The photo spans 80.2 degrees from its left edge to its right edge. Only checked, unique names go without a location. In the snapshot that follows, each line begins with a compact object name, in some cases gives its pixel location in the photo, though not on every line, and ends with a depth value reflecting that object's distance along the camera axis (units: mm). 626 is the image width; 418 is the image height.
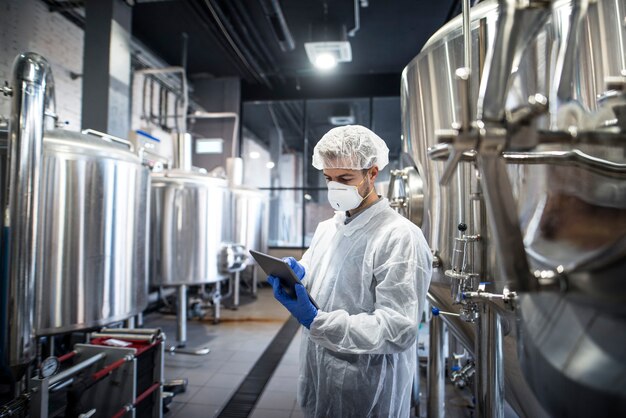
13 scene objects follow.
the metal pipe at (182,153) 3219
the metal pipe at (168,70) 4176
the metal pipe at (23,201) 1416
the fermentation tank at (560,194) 472
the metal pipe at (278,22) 3338
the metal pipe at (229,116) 5403
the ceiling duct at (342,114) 6191
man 971
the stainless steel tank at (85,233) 1697
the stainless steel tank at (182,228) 3062
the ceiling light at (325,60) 3892
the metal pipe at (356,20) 3483
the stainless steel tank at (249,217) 4770
